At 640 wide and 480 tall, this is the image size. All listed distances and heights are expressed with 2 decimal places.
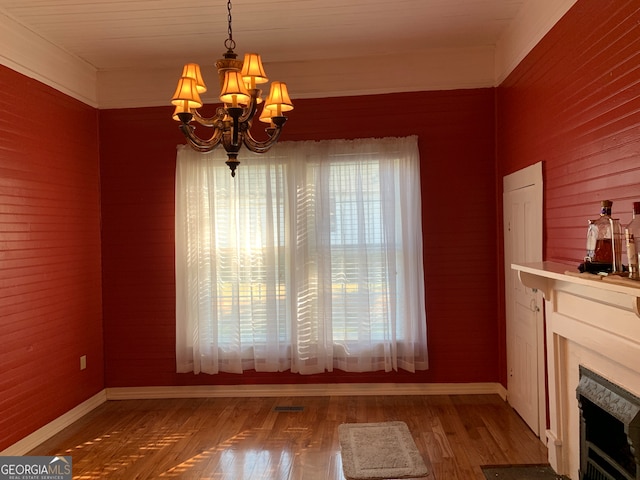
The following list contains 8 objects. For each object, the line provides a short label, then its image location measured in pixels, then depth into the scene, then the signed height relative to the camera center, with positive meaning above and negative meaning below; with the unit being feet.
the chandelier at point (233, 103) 8.04 +2.42
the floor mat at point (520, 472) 9.80 -4.91
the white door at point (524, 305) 11.50 -1.79
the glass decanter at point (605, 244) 6.90 -0.15
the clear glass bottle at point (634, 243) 6.07 -0.13
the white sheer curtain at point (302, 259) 14.49 -0.55
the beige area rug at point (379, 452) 10.12 -4.87
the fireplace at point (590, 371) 6.86 -2.33
